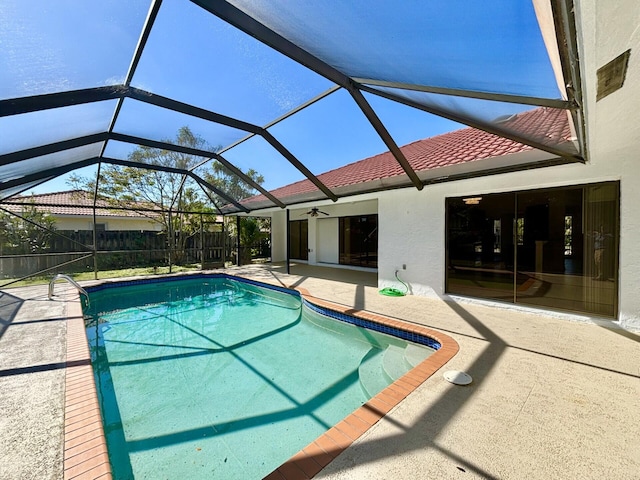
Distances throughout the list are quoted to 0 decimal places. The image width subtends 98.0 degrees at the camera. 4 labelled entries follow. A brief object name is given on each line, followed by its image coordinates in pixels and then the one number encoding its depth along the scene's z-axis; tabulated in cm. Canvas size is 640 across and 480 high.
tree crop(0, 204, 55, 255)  1152
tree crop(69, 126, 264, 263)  1048
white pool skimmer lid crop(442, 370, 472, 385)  307
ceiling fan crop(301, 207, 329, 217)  1231
